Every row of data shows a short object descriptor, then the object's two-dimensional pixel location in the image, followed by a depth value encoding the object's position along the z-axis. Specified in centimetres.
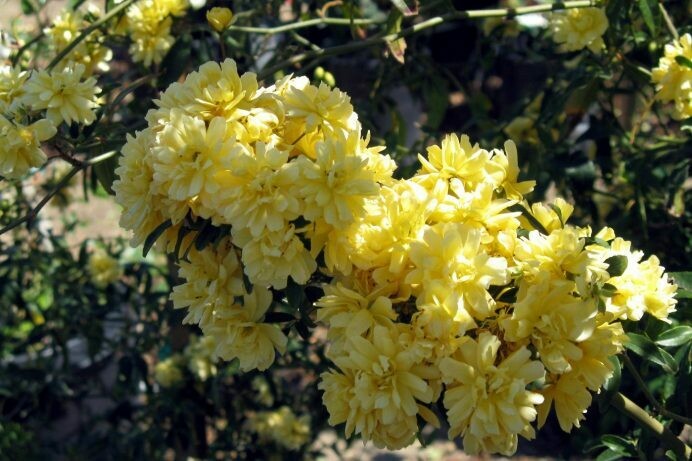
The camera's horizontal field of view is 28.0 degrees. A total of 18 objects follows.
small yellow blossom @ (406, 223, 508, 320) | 37
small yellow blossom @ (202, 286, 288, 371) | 40
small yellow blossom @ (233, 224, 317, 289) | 37
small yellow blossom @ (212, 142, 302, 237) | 37
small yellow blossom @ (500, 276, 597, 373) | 37
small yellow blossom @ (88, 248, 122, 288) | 75
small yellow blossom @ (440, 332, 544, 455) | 36
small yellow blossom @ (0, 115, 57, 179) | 45
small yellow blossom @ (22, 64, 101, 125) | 46
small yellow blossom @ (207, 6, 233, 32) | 51
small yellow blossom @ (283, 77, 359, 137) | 39
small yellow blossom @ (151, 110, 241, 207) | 38
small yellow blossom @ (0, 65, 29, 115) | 47
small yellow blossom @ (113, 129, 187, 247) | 39
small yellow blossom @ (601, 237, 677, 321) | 39
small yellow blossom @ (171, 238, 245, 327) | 40
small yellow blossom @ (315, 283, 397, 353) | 38
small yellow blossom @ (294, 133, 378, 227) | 37
